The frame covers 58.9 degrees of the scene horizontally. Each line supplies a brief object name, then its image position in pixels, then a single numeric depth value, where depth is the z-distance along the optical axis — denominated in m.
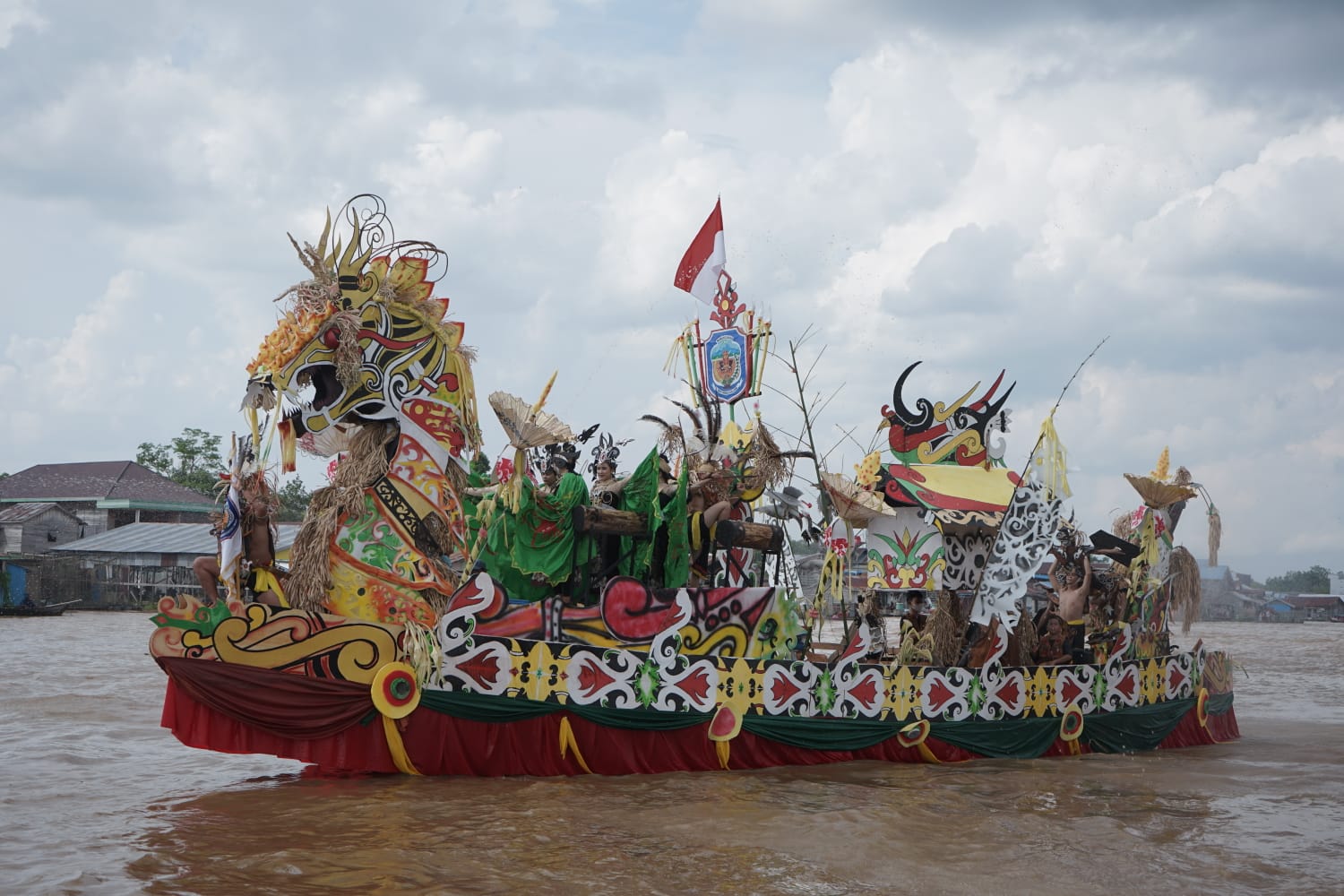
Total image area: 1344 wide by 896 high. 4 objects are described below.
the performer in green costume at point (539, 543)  9.42
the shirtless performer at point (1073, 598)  11.66
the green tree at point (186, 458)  58.94
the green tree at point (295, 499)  49.97
